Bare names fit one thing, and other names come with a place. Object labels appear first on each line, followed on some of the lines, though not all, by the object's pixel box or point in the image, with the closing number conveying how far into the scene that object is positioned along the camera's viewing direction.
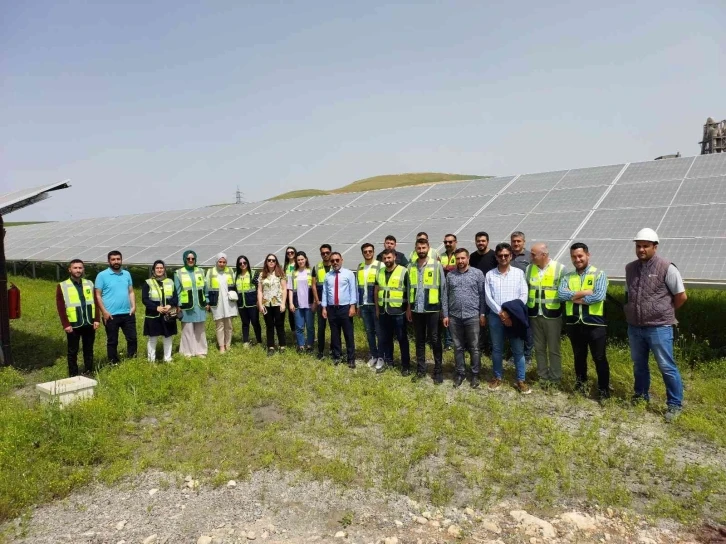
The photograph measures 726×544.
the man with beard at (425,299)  6.25
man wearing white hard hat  4.97
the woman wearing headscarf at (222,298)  7.61
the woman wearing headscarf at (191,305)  7.32
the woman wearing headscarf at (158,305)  6.97
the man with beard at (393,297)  6.52
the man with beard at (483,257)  6.69
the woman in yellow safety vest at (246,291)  7.79
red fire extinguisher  7.80
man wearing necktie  6.96
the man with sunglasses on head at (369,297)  6.96
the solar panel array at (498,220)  7.69
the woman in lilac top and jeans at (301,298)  7.61
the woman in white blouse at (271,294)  7.61
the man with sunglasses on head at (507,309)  5.85
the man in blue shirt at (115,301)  6.84
